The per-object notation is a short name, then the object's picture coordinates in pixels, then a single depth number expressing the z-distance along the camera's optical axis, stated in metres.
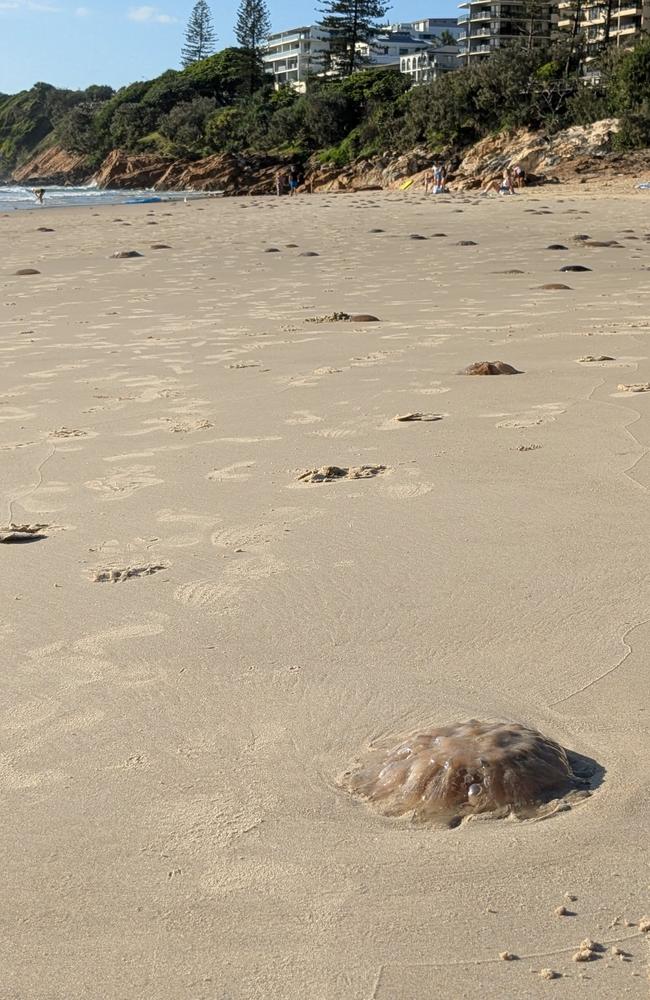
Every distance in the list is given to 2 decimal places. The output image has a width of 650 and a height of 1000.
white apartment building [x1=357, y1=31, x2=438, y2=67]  122.56
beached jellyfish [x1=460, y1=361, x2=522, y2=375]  5.75
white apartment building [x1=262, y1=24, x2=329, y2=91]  128.12
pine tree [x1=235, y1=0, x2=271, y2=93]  89.00
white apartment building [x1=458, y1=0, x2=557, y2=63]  90.94
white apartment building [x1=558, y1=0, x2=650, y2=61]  68.56
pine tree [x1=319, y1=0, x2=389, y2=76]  78.25
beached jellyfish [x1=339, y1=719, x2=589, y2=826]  2.02
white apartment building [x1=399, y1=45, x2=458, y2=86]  108.68
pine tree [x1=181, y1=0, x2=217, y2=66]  106.86
